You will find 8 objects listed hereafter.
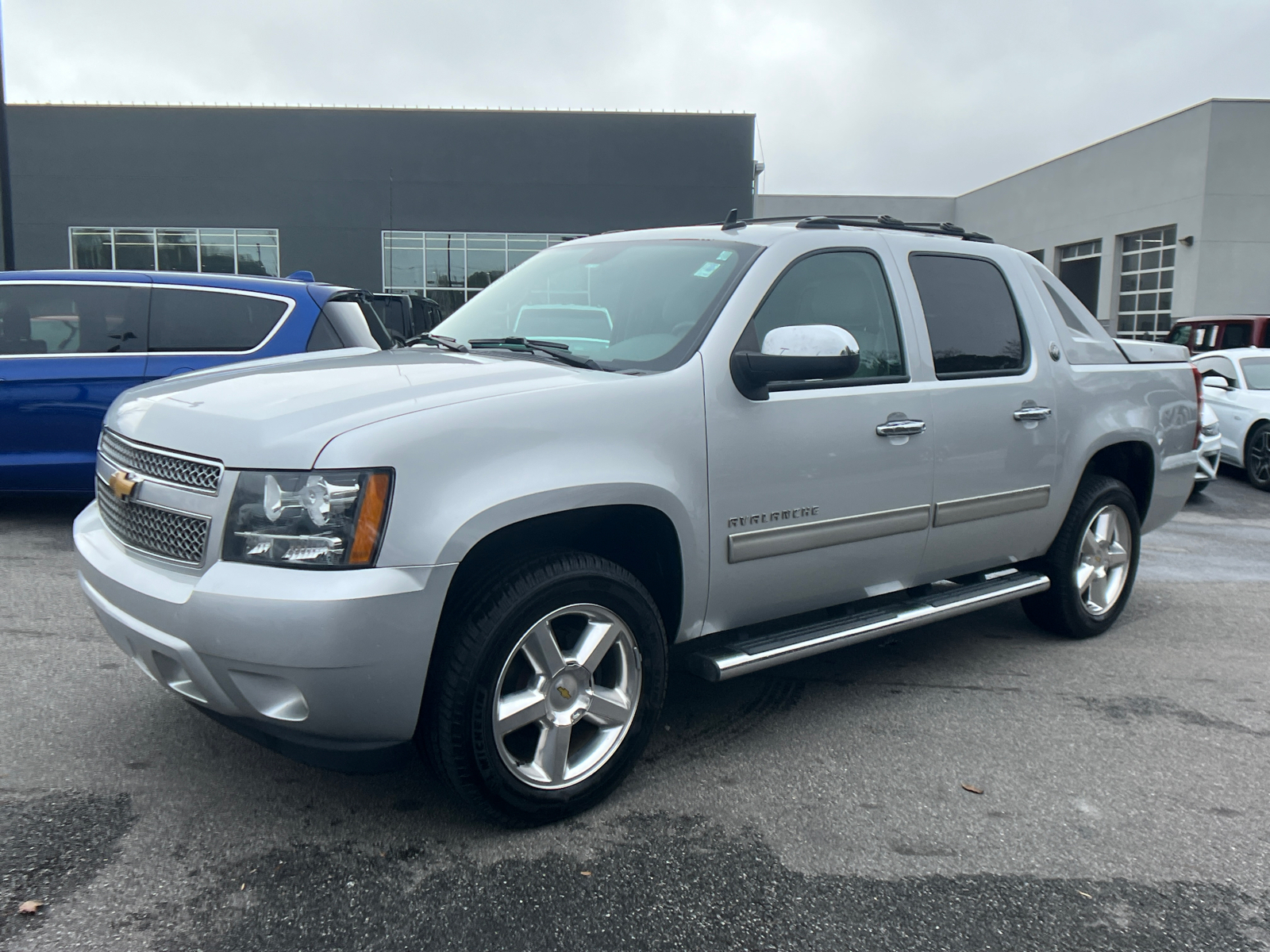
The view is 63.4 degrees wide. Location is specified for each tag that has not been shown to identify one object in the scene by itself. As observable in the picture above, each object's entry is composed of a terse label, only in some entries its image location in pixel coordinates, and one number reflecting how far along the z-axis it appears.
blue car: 6.73
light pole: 11.38
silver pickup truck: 2.62
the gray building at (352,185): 33.94
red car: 14.62
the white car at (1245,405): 11.32
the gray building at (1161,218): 27.22
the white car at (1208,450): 8.95
